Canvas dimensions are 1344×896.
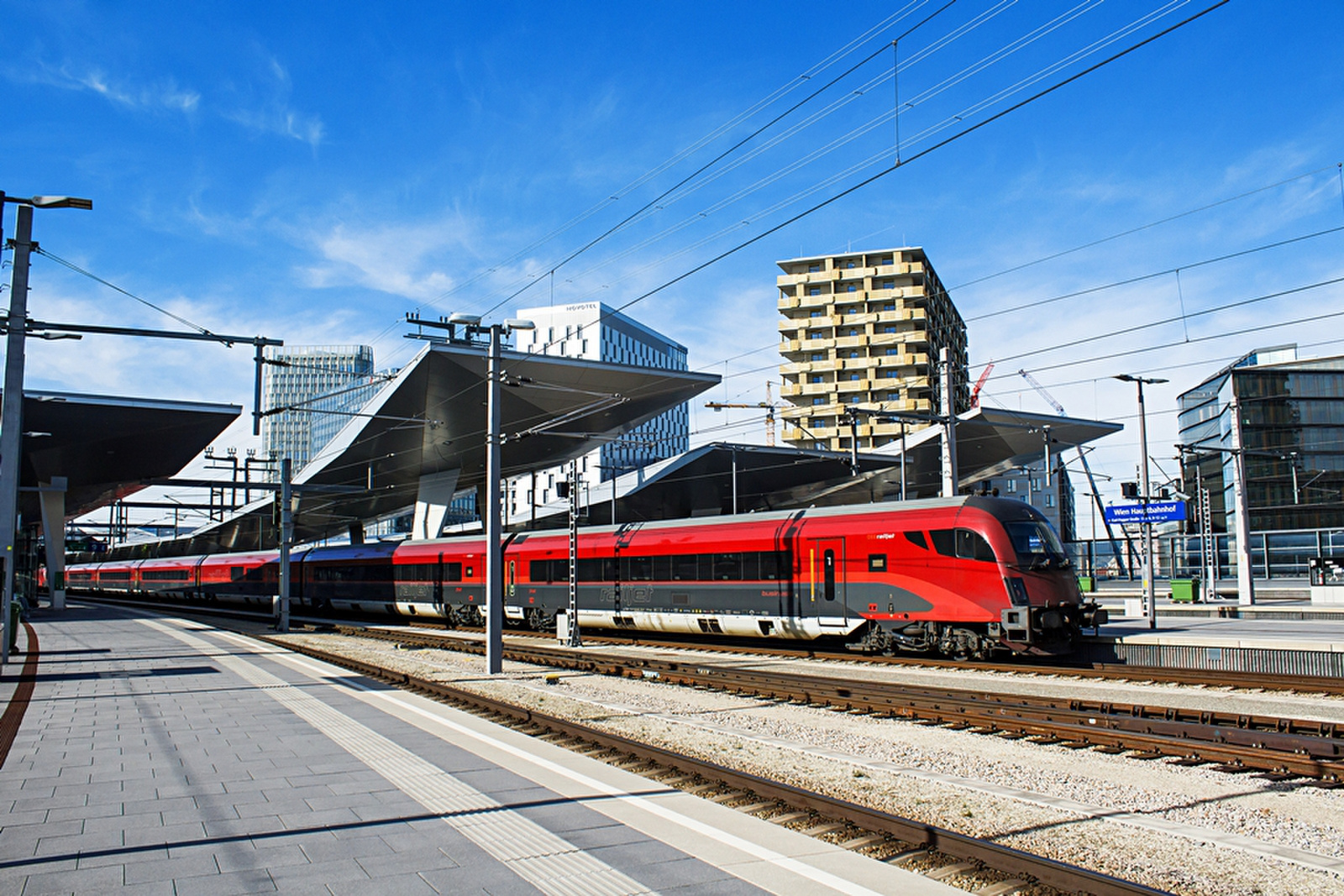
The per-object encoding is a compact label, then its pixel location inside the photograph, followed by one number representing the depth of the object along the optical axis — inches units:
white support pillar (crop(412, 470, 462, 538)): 2057.1
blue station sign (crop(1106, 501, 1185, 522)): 1079.6
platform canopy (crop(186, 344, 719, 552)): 1590.8
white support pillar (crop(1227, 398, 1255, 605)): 1174.3
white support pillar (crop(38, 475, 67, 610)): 2076.8
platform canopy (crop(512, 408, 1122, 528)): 2130.9
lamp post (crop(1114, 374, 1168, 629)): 959.6
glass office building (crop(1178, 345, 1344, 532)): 3051.2
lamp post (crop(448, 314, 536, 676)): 713.6
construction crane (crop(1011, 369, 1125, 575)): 1626.7
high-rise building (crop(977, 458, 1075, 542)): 3636.8
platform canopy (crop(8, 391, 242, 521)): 1547.7
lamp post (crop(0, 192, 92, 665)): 693.3
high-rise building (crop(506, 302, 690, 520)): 5019.7
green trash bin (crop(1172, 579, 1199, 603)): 1457.9
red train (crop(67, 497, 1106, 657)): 697.0
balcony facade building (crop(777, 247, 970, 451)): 3454.7
